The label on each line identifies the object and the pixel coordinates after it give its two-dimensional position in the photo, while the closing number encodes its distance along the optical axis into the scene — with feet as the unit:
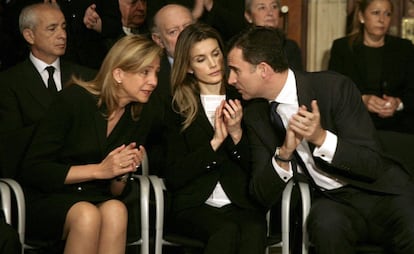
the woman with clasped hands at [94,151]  32.12
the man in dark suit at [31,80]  34.30
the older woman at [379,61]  43.06
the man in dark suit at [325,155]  31.48
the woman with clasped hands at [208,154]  33.22
